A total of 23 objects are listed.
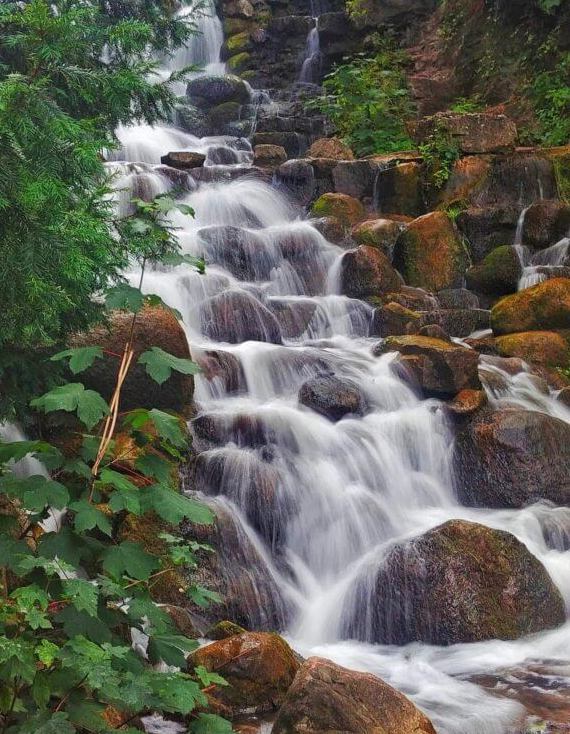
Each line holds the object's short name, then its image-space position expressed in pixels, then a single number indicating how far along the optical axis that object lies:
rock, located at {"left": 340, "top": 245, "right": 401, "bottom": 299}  11.08
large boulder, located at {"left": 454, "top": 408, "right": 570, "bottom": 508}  6.95
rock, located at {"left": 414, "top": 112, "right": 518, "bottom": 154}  13.50
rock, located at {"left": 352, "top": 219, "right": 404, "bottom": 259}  12.23
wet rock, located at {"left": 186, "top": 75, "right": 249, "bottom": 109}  19.33
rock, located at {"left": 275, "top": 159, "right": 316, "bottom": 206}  14.02
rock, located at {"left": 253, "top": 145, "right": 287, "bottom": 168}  15.41
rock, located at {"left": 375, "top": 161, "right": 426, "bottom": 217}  13.55
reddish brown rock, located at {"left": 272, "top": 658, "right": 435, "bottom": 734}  3.28
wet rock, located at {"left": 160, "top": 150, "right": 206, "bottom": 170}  14.61
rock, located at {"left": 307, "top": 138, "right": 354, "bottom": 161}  15.22
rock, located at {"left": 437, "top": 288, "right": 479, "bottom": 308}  11.30
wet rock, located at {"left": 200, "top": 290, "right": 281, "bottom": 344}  9.47
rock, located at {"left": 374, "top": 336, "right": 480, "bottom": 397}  7.95
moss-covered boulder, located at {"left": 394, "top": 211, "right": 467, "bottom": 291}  11.73
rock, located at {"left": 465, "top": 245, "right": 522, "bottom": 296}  11.44
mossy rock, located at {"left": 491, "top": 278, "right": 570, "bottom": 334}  9.85
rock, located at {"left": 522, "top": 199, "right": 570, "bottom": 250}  11.87
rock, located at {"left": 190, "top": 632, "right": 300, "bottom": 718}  3.80
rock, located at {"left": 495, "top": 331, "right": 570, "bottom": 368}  9.45
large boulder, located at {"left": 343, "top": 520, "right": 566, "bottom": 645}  5.09
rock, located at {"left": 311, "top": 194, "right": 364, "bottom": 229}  12.93
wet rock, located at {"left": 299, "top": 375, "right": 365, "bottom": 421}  7.57
